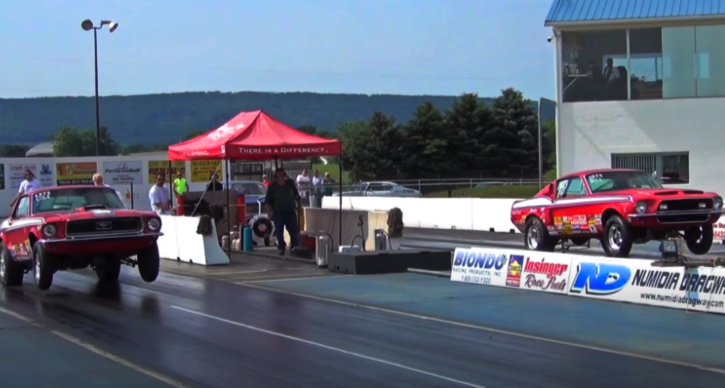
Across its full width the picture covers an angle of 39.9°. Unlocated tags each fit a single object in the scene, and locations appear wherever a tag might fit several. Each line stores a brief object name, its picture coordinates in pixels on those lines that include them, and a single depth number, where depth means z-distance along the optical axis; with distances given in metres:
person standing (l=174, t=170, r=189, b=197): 27.14
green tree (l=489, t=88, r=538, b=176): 78.38
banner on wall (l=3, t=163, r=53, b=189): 47.22
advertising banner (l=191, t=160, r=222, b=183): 49.47
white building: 32.06
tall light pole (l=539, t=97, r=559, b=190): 23.98
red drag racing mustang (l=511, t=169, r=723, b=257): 17.91
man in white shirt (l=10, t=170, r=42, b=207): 22.73
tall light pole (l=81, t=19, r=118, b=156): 43.94
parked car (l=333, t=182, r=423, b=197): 47.47
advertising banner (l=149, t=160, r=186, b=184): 48.69
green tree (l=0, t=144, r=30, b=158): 147.30
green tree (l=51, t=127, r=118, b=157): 129.12
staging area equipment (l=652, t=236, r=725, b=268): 13.11
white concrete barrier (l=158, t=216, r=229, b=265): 19.92
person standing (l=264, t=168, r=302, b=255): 20.78
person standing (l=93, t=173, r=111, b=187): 20.70
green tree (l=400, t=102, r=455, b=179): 76.44
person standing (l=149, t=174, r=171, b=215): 23.16
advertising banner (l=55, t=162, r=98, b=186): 47.91
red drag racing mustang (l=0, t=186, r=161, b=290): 15.27
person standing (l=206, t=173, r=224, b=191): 24.17
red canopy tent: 20.59
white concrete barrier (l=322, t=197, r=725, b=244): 30.14
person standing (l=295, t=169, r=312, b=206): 32.66
